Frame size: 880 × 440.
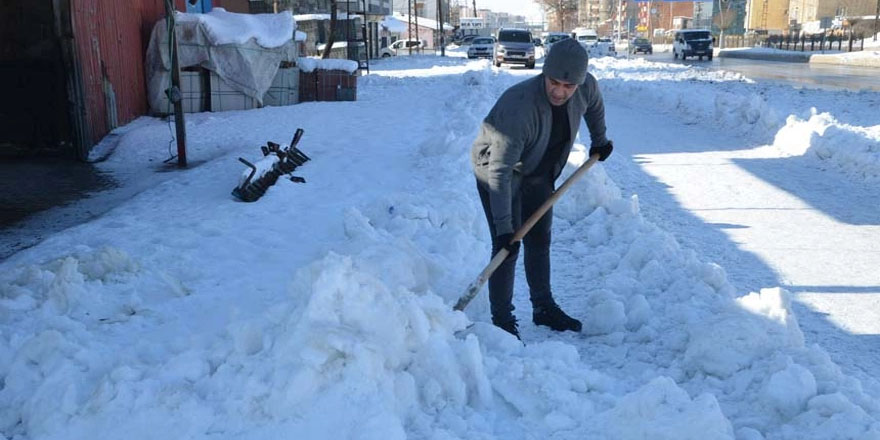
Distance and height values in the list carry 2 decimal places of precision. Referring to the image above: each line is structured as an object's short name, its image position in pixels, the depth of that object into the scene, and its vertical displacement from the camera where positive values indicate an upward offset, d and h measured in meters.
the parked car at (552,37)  41.42 +0.68
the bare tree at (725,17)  58.52 +2.61
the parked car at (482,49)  41.97 +0.06
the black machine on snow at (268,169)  7.31 -1.22
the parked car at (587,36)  51.67 +0.87
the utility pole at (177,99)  8.86 -0.52
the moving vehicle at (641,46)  52.19 +0.17
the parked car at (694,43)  38.56 +0.24
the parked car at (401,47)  47.60 +0.28
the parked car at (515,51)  30.89 -0.05
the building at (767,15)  73.92 +3.15
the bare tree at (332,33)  23.53 +0.56
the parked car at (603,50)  45.43 -0.06
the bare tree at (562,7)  68.69 +3.89
